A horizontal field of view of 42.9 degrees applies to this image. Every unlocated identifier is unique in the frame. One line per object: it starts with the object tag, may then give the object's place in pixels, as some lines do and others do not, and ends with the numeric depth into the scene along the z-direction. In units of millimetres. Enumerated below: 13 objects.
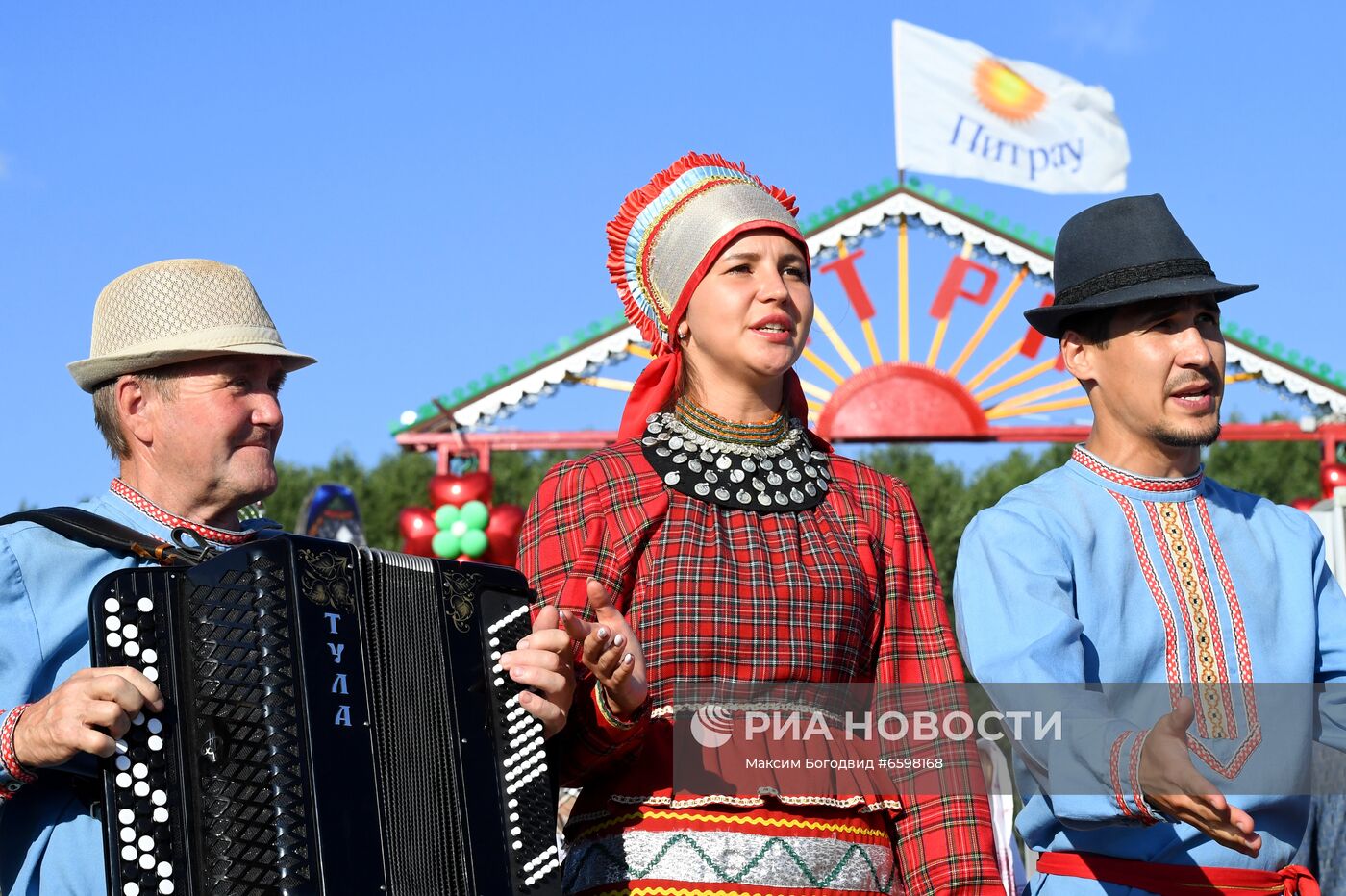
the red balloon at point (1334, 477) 14250
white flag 17516
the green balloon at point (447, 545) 13312
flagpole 17203
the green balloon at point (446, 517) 13484
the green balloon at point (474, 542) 13242
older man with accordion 2867
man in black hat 3271
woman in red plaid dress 3365
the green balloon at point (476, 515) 13438
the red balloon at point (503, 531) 13391
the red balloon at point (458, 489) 13688
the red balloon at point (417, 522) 13705
